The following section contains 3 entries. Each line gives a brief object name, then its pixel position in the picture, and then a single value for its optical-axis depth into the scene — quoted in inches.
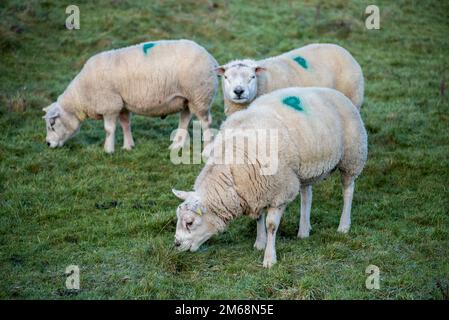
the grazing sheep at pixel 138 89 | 403.9
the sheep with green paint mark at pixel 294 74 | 342.6
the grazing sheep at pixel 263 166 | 247.0
